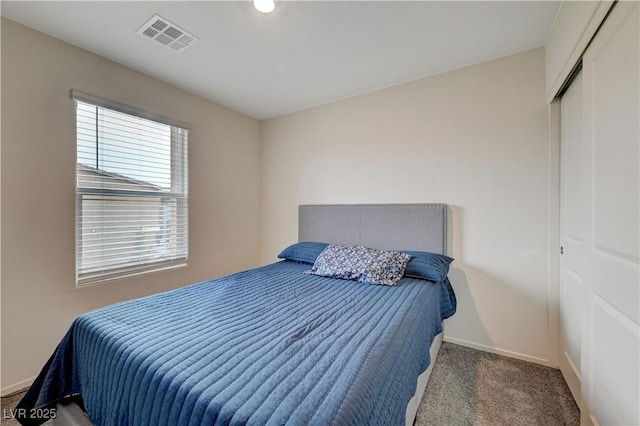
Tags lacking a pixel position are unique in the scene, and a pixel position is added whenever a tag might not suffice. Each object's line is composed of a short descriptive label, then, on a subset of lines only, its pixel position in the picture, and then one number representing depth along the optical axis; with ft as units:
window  6.40
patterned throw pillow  6.30
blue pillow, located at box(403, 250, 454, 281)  6.19
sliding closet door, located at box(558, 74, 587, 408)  5.03
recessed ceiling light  4.96
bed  2.50
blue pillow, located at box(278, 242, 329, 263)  8.21
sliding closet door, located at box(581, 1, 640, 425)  3.04
